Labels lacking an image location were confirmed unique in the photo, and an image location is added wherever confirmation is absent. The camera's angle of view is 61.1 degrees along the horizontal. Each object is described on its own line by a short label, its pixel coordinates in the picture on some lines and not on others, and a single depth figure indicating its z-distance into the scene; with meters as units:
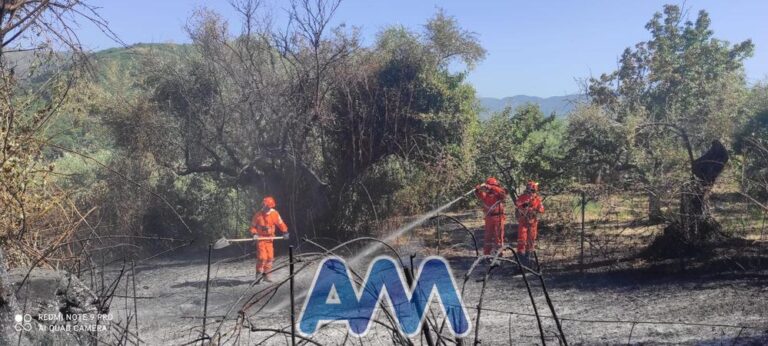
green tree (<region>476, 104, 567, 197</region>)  14.77
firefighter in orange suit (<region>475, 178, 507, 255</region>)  11.07
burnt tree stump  10.80
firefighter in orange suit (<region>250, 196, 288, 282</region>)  11.19
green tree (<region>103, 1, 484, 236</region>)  14.73
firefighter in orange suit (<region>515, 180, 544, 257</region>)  10.91
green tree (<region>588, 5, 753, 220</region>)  13.26
